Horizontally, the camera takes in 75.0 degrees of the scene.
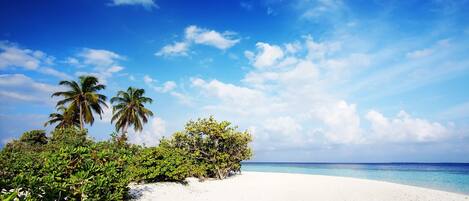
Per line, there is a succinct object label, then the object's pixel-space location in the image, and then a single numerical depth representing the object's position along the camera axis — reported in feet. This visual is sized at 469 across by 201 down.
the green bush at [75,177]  21.86
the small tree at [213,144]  85.61
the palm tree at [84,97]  107.34
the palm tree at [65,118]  109.79
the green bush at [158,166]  53.11
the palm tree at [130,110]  124.16
